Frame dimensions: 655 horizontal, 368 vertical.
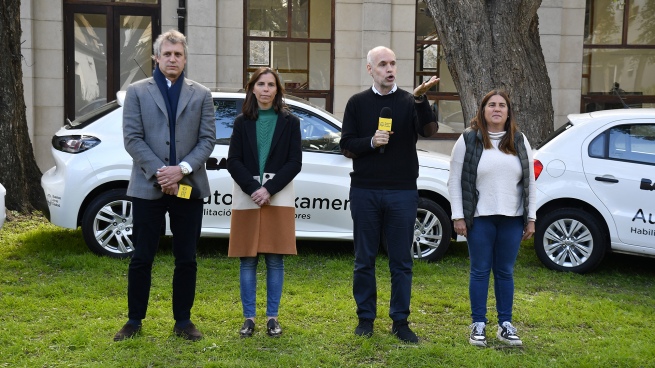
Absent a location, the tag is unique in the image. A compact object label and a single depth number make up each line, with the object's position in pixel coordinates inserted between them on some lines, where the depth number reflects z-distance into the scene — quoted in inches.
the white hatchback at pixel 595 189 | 339.3
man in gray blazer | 229.9
